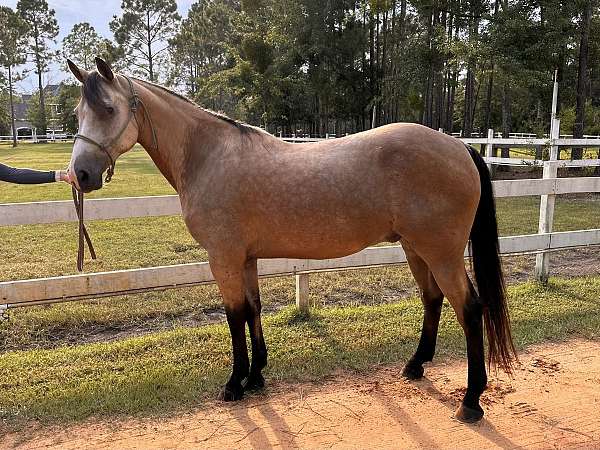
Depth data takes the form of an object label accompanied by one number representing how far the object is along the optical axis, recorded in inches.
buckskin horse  108.8
